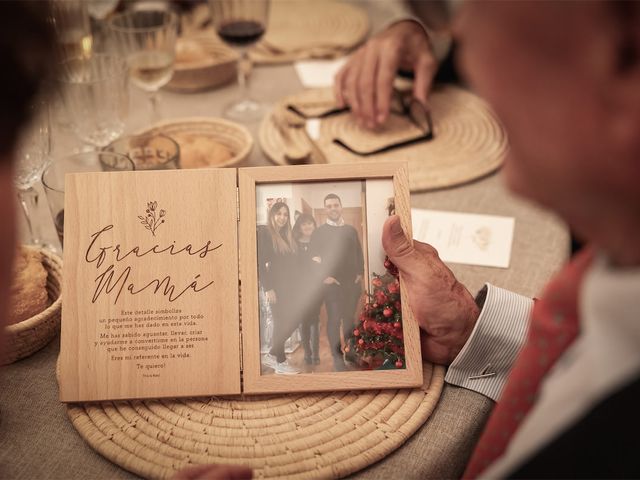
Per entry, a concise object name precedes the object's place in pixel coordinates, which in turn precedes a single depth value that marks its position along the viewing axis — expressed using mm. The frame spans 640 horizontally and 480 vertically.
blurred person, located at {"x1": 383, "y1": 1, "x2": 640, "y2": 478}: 523
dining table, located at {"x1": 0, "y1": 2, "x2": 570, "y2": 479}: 886
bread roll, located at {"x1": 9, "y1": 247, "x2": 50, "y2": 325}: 1019
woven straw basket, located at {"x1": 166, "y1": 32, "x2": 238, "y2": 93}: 1781
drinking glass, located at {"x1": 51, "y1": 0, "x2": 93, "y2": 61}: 1623
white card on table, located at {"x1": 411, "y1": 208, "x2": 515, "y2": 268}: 1263
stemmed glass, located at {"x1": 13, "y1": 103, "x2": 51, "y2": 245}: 1192
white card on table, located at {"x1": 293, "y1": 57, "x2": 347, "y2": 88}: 1848
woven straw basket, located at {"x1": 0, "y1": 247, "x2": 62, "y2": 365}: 1001
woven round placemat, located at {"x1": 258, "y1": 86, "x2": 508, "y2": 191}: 1469
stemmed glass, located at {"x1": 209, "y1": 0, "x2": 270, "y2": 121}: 1682
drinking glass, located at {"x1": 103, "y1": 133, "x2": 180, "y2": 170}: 1301
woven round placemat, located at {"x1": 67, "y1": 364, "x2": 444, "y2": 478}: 857
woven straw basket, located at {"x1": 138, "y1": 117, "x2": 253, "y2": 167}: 1448
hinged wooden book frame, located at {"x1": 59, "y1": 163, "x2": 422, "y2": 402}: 942
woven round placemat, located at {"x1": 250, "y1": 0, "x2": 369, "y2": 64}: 1981
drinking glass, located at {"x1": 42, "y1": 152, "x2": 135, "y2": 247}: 1170
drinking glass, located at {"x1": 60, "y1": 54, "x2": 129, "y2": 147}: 1450
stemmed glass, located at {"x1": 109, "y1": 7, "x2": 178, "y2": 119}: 1572
